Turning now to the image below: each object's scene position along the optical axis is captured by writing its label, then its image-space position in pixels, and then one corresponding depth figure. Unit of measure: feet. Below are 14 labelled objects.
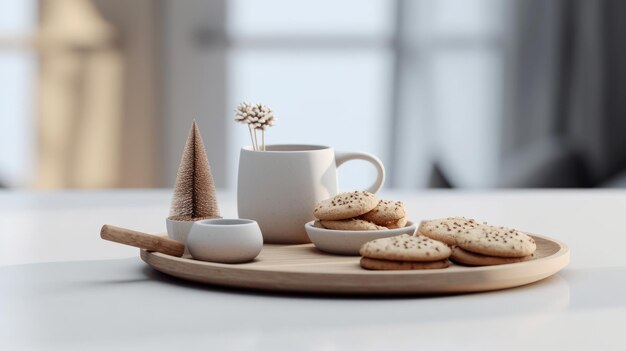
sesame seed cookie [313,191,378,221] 3.98
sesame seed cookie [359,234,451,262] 3.67
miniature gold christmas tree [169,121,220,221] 4.10
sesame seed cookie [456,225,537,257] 3.74
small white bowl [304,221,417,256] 3.97
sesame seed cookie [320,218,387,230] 4.01
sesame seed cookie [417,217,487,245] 3.90
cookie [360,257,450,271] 3.68
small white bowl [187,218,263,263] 3.82
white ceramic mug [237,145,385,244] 4.26
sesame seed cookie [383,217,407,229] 4.07
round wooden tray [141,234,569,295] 3.59
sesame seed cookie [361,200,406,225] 4.04
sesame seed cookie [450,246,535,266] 3.76
